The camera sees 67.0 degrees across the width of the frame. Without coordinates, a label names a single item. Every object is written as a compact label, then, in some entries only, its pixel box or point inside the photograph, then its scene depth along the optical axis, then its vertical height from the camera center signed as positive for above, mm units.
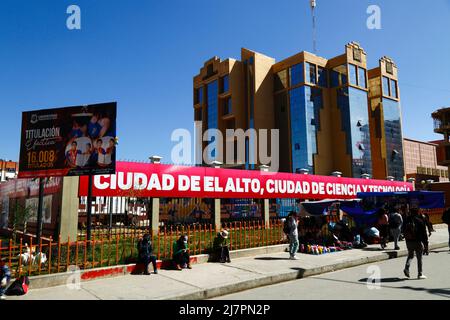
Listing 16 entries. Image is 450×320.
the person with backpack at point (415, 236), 8523 -858
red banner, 14672 +1127
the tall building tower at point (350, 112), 51625 +14111
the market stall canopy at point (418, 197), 17938 +333
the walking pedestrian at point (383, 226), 13930 -965
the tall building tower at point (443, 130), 65312 +14094
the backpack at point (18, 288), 7168 -1698
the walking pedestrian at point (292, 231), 11695 -944
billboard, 10867 +2112
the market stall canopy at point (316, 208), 15495 -191
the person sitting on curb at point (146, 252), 9328 -1276
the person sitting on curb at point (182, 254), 10031 -1435
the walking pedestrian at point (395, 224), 13398 -834
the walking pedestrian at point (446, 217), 13423 -581
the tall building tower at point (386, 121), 56531 +13859
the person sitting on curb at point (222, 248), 11086 -1406
